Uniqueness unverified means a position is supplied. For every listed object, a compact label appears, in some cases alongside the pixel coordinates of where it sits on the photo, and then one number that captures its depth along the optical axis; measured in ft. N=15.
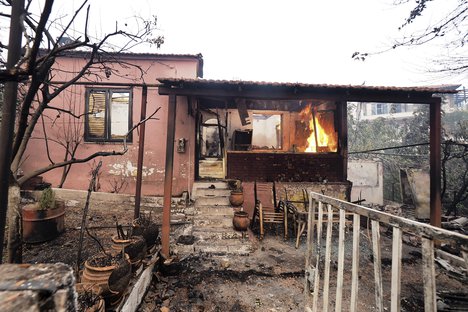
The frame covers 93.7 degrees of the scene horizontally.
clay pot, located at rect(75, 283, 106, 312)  8.19
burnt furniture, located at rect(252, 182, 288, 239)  21.77
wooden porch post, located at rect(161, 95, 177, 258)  16.52
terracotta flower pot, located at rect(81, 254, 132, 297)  9.66
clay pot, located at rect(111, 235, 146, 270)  12.62
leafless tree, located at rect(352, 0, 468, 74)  18.71
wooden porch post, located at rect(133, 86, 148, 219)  19.82
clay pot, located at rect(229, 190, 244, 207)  23.10
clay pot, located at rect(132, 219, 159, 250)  15.94
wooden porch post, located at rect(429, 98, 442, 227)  19.97
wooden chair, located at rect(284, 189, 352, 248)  20.93
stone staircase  18.69
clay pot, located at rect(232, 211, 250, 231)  20.49
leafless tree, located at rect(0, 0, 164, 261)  5.10
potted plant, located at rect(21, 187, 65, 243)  17.53
